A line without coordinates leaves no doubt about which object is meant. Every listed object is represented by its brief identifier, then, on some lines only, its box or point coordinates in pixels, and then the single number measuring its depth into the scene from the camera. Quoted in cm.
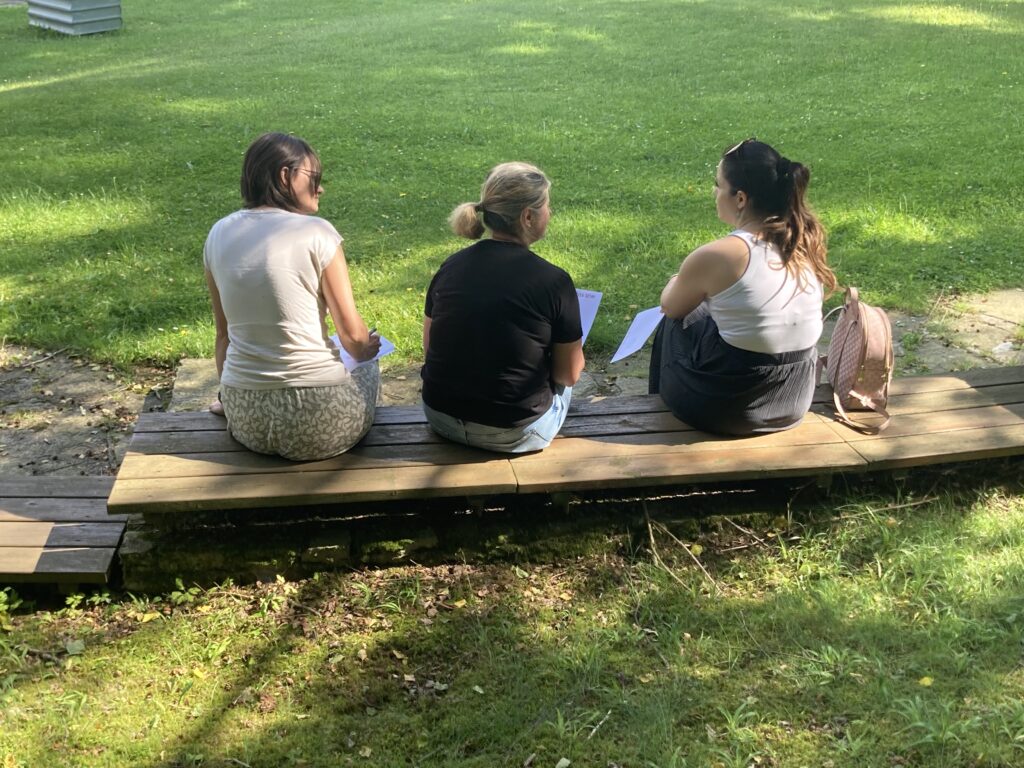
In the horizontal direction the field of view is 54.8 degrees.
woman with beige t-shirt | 350
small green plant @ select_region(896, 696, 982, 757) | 288
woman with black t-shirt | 356
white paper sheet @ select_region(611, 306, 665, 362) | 417
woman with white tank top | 379
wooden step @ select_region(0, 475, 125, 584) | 355
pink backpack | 403
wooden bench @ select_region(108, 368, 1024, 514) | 349
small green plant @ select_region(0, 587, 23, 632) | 348
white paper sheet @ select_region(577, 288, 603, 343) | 413
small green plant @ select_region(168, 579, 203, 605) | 358
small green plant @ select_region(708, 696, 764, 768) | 287
